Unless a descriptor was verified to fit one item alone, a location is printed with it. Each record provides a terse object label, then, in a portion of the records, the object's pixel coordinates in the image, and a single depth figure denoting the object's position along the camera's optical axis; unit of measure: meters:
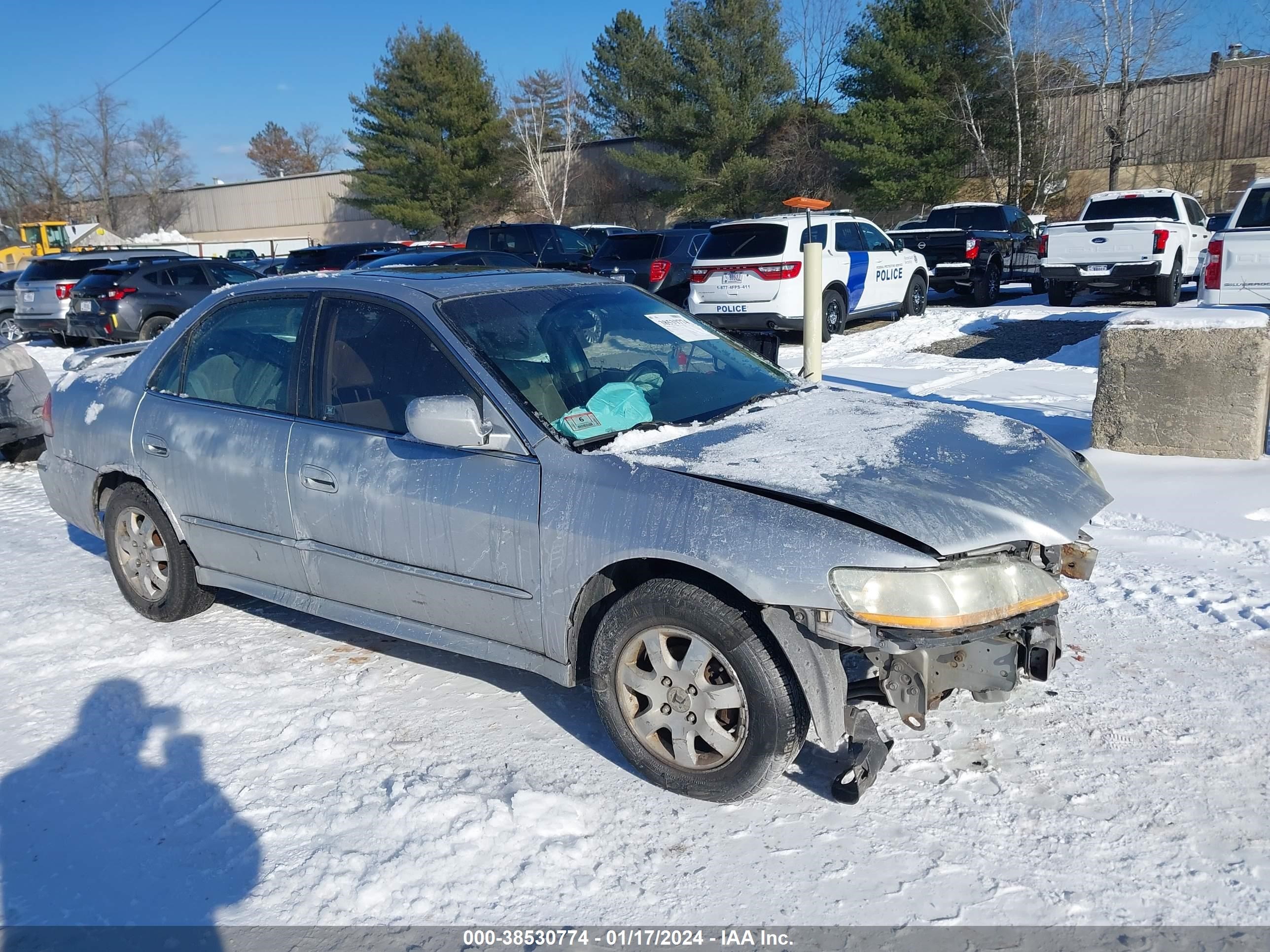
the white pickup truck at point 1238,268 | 10.04
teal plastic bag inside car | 3.61
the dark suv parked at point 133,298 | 17.39
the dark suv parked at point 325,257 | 22.11
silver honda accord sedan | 3.05
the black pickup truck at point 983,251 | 17.34
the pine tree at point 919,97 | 32.41
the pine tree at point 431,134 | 44.34
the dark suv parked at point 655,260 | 16.19
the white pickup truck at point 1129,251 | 14.34
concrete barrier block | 6.28
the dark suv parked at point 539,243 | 21.06
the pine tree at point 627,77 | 41.22
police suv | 13.48
